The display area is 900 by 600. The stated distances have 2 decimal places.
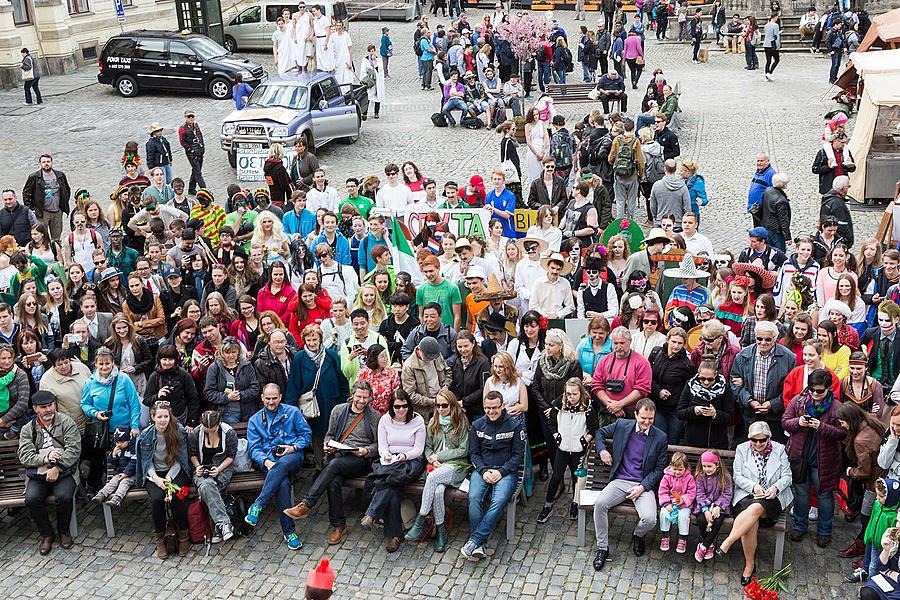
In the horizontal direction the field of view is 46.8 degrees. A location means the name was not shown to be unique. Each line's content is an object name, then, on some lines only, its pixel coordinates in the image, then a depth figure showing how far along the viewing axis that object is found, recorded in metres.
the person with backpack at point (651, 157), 16.08
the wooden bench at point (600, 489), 8.38
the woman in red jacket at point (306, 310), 10.85
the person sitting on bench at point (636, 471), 8.65
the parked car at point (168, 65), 27.81
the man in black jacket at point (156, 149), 17.72
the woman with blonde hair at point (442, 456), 8.95
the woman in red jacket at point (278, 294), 11.10
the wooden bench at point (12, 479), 9.20
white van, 33.22
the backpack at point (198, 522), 9.09
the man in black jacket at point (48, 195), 15.53
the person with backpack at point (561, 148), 16.42
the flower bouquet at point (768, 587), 7.95
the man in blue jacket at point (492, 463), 8.78
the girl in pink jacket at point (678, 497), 8.53
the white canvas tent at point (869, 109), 17.55
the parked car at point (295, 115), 20.17
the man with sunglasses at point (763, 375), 9.05
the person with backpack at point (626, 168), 15.81
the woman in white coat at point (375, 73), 25.47
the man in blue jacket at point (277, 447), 9.16
